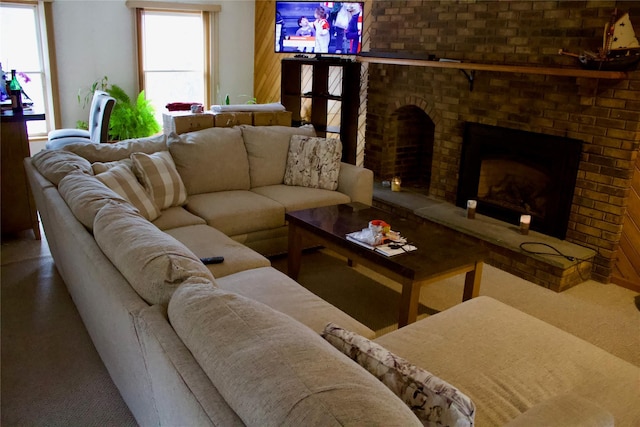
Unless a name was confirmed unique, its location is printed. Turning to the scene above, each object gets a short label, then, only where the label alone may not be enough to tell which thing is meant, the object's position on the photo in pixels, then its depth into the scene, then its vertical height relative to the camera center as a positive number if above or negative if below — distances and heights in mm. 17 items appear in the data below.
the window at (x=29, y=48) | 5594 +80
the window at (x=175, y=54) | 6430 +106
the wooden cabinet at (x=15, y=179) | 3889 -861
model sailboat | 3318 +207
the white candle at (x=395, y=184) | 5055 -992
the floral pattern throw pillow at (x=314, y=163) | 4156 -694
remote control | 2730 -945
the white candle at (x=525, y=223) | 3994 -1019
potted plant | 6086 -574
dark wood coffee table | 2725 -915
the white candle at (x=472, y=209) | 4308 -1008
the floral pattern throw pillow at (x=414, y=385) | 1286 -744
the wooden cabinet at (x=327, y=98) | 5391 -281
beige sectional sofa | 1198 -745
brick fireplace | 3596 -88
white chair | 4688 -616
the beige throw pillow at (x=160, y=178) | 3367 -707
